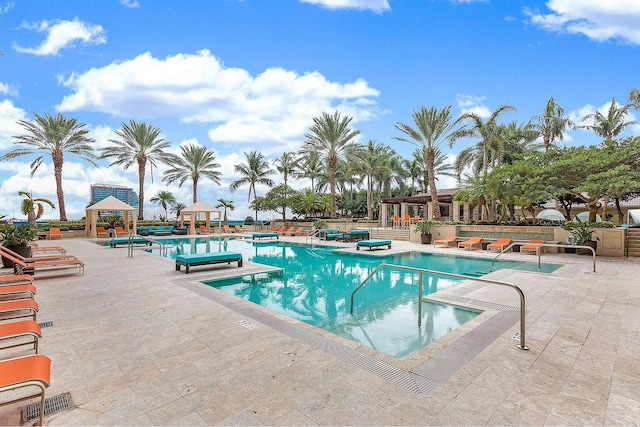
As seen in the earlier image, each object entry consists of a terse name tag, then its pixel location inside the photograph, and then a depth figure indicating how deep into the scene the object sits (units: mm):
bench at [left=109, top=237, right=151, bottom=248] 18156
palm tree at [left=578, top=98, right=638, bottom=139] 26188
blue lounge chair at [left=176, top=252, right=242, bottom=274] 10078
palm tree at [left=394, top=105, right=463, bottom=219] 22797
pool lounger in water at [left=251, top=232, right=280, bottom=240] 22911
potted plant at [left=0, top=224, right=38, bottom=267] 10617
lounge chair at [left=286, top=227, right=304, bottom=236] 27891
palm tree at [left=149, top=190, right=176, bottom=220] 49625
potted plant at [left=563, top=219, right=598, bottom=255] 13992
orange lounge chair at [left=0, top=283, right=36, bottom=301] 5242
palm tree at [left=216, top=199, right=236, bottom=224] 38562
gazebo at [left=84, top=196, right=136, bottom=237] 24375
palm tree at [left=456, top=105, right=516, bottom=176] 23608
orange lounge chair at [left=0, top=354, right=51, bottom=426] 2287
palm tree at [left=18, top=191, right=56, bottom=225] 18625
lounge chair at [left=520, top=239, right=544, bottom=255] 14812
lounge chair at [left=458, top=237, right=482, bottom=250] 17359
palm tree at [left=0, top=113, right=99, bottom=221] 26969
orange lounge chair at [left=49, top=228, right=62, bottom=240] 23609
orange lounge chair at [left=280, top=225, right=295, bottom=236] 28053
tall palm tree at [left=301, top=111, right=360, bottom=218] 28609
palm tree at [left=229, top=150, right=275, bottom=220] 41531
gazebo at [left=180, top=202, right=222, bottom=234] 28609
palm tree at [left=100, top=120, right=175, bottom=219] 31594
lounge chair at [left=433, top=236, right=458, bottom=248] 18406
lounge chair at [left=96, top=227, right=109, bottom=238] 25839
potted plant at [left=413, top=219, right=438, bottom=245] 20672
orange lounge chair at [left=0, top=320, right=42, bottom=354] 3245
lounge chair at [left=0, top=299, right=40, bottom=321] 4256
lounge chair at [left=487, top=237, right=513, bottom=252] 16266
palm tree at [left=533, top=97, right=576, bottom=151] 26373
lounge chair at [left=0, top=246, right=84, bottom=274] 8715
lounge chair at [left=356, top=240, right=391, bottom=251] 17016
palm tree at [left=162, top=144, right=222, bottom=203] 37094
